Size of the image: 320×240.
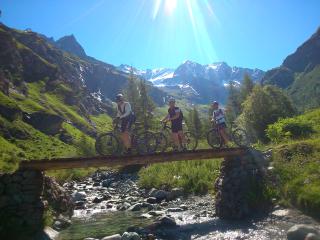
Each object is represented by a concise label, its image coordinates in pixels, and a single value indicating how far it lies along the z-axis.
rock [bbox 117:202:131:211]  18.95
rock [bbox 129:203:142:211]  18.52
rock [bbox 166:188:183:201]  20.19
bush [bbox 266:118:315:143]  20.33
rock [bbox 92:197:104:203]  21.94
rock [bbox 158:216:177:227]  14.13
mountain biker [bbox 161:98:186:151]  15.32
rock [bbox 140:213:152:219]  16.13
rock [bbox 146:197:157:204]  19.95
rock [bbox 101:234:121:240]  12.46
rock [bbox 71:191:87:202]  22.85
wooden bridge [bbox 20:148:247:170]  13.33
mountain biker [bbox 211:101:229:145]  16.35
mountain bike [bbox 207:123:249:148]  16.74
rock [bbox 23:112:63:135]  96.53
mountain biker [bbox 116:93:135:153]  14.71
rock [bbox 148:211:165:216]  16.46
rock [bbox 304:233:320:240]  9.97
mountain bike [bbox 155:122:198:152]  16.05
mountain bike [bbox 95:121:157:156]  15.18
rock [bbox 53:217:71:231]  14.51
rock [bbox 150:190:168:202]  20.30
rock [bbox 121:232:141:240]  12.22
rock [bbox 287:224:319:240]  10.44
